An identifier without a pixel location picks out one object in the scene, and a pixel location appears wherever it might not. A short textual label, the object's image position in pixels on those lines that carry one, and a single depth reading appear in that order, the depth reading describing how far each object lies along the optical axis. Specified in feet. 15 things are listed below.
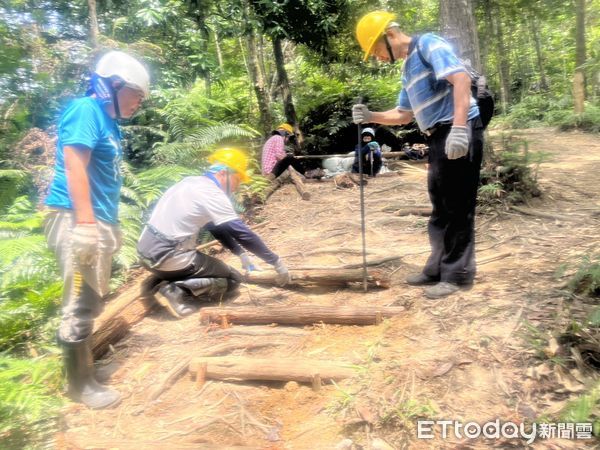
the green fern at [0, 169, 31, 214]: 16.98
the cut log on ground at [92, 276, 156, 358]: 10.86
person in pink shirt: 28.91
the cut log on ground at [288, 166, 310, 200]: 25.82
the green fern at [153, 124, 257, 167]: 22.35
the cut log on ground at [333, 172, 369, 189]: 28.17
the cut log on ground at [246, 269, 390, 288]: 12.94
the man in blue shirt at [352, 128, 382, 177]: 29.96
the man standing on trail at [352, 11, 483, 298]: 10.02
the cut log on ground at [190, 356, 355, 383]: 8.81
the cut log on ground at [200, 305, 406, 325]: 10.95
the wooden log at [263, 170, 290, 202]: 25.99
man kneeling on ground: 12.77
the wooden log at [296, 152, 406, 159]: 33.33
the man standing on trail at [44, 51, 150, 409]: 7.98
